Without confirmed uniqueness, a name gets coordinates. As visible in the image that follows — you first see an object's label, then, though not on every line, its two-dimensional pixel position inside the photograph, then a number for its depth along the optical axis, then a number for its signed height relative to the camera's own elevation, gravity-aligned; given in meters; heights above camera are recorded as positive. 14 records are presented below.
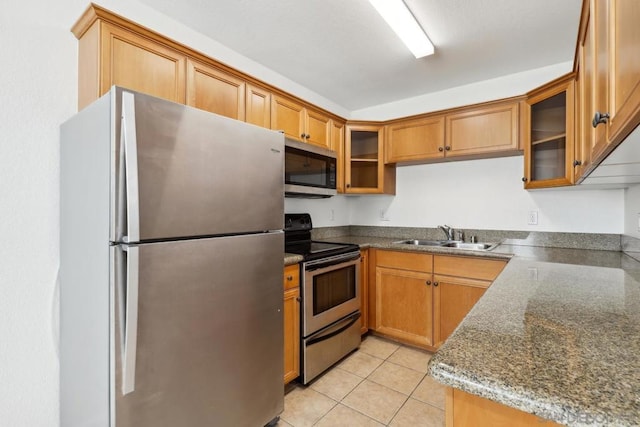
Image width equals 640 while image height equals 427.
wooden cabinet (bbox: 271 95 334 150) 2.26 +0.75
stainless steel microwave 2.18 +0.34
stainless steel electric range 2.06 -0.64
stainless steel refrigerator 1.09 -0.23
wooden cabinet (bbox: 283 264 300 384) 1.94 -0.71
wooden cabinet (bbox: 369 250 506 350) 2.31 -0.65
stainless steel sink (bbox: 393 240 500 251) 2.71 -0.29
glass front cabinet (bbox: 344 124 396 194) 3.06 +0.53
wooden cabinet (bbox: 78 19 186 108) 1.38 +0.72
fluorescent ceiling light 1.69 +1.16
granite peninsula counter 0.46 -0.28
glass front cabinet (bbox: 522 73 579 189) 1.99 +0.57
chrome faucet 2.92 -0.17
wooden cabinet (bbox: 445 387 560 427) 0.55 -0.38
